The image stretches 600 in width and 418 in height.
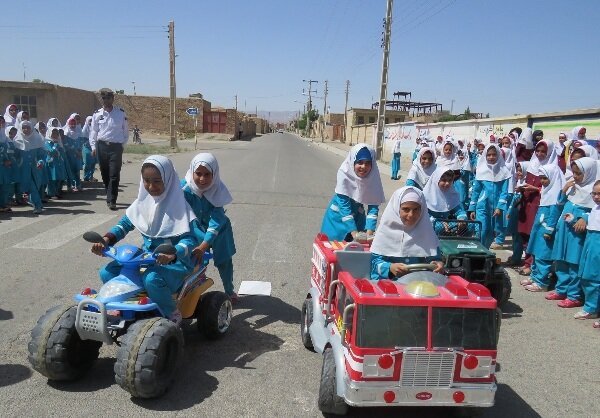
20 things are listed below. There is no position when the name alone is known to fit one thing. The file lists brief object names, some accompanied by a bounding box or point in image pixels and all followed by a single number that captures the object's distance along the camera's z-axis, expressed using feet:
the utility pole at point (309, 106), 352.49
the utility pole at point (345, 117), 232.94
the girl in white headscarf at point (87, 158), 45.96
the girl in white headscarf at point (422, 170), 22.25
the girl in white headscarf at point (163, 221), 12.69
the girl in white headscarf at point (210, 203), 15.05
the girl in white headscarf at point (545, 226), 21.04
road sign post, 107.79
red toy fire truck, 9.72
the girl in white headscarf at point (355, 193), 16.80
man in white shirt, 33.81
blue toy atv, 10.85
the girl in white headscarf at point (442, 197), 19.90
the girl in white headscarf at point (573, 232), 18.70
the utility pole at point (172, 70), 103.09
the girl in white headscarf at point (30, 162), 32.37
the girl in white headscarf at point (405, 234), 12.96
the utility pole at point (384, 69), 96.07
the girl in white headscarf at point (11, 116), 36.78
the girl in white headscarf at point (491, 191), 25.52
